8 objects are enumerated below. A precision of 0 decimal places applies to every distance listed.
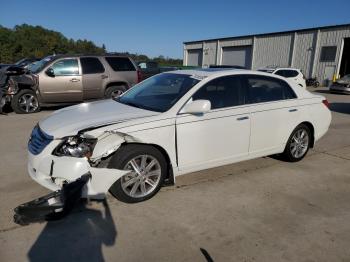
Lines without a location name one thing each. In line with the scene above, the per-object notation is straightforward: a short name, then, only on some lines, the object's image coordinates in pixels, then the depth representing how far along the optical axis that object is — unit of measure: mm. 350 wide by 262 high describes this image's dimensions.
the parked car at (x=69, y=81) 10289
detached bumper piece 3377
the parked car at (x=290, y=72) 19984
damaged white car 3699
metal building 30266
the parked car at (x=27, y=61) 18348
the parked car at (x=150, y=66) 23669
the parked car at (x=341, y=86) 21466
